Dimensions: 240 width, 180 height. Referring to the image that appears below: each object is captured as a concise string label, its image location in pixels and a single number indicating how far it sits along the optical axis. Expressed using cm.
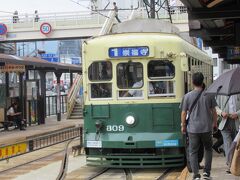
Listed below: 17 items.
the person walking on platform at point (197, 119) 842
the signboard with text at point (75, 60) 7700
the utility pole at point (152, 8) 2420
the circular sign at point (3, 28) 4509
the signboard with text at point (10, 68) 2141
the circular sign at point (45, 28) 4341
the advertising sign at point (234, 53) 1482
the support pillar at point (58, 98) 2991
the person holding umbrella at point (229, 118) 930
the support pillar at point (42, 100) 2642
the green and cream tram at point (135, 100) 1070
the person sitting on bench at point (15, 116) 2322
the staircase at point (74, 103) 3170
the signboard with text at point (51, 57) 6041
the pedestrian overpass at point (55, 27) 4275
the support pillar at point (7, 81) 2277
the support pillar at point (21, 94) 2394
